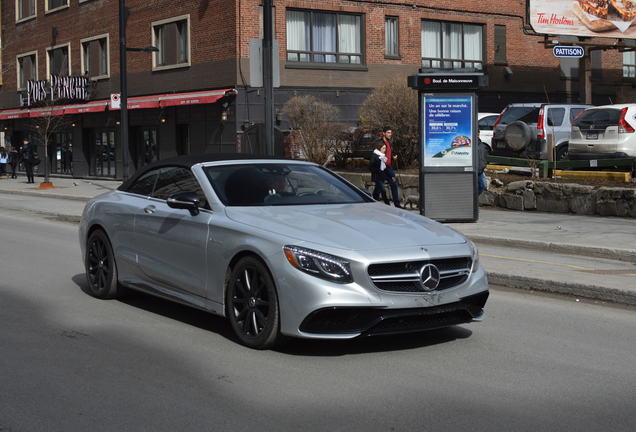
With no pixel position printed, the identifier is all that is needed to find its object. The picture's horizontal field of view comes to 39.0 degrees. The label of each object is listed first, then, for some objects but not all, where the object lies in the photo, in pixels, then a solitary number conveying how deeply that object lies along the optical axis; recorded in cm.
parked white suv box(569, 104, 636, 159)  1956
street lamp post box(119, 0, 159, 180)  2622
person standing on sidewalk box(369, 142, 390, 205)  1902
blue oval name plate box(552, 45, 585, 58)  3089
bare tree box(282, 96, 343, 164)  2628
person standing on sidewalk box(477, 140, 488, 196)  1763
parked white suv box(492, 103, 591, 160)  2247
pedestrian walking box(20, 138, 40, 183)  3597
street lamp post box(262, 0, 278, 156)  1631
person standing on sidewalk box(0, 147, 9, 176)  4225
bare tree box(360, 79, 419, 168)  2369
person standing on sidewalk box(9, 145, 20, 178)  4296
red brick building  3138
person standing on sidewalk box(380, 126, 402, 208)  1928
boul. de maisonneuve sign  1669
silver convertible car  650
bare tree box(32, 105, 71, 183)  3529
